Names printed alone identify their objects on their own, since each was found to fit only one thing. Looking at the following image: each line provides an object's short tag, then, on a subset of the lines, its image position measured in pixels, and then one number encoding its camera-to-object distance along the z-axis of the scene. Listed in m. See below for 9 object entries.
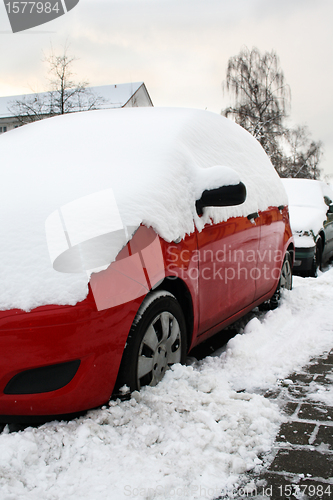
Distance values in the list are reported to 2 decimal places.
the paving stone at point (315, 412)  2.22
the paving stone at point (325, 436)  1.99
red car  1.77
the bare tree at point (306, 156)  44.29
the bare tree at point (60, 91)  22.69
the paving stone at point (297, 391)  2.48
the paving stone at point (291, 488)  1.64
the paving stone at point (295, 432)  2.01
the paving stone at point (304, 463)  1.78
